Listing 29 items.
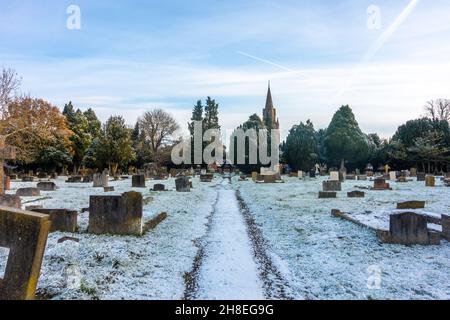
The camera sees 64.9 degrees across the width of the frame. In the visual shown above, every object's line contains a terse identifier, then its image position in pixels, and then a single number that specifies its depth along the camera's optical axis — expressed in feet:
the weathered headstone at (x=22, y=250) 13.12
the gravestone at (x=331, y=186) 67.05
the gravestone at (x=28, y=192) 57.26
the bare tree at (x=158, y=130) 201.57
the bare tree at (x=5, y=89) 98.43
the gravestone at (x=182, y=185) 70.74
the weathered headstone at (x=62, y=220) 28.37
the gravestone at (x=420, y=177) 104.12
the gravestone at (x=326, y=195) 54.60
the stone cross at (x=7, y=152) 38.96
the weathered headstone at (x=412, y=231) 25.03
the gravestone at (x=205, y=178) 112.68
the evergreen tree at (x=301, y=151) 163.22
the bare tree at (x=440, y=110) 204.23
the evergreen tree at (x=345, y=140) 172.14
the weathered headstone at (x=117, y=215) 28.71
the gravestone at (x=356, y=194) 56.24
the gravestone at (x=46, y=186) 69.58
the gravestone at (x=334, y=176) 97.06
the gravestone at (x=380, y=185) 73.41
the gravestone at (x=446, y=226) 25.83
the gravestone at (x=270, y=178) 102.01
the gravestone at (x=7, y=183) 72.89
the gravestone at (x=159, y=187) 71.31
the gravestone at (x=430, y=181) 79.18
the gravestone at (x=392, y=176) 108.79
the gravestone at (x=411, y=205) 39.42
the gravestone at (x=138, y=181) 80.28
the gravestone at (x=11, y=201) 38.40
